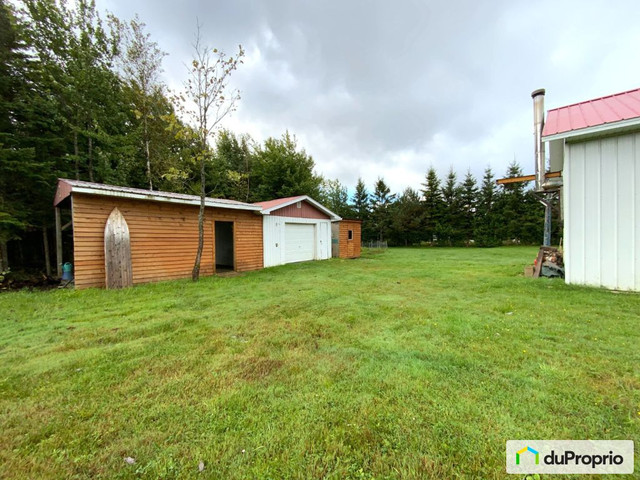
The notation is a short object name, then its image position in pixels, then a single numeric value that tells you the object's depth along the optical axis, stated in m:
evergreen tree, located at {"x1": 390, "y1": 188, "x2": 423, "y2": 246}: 26.14
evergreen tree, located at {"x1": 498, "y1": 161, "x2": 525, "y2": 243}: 23.55
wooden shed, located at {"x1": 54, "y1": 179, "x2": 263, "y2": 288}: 6.28
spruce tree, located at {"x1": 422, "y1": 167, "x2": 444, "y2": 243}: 26.20
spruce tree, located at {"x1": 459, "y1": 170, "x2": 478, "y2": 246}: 25.52
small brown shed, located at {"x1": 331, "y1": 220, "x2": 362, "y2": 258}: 14.69
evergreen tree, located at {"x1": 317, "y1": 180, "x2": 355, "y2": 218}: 30.08
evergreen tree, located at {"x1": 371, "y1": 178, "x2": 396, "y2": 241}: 27.67
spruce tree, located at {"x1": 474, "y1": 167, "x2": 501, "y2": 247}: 24.31
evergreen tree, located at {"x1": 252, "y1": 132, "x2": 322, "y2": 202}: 22.09
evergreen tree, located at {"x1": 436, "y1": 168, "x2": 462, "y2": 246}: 25.73
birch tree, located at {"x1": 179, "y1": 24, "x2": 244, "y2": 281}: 7.25
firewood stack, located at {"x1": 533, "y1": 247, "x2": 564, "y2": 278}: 6.52
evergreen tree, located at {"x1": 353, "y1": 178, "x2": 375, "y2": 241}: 28.95
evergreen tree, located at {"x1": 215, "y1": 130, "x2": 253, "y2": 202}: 20.22
